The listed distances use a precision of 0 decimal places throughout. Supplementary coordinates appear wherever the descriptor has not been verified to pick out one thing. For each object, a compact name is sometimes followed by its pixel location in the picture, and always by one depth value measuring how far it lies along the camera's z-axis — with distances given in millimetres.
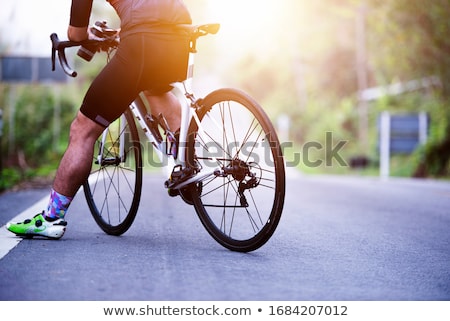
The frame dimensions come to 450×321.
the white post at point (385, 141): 36937
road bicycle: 8781
